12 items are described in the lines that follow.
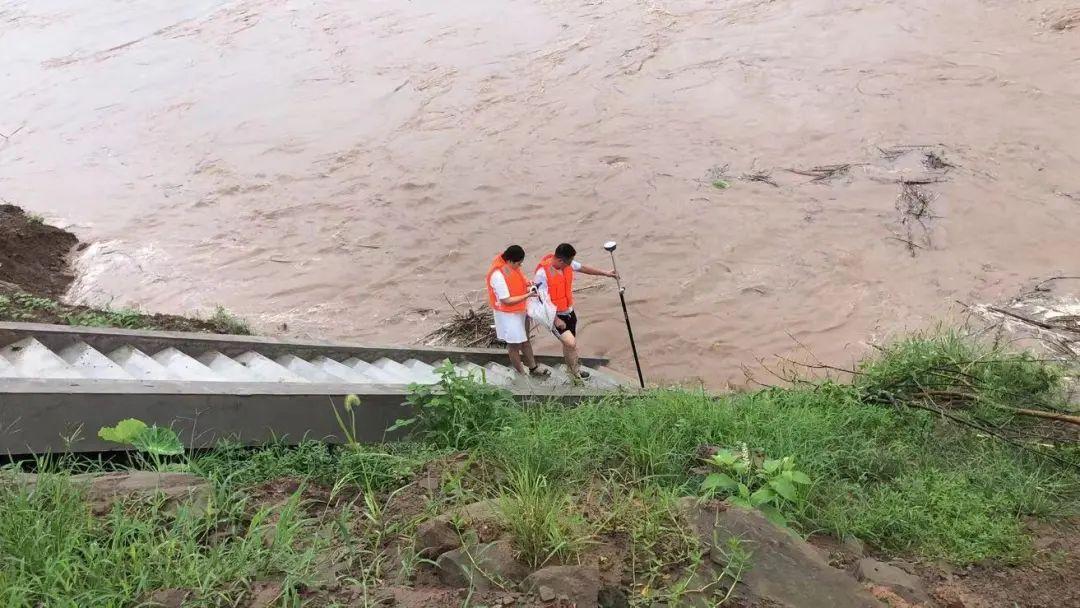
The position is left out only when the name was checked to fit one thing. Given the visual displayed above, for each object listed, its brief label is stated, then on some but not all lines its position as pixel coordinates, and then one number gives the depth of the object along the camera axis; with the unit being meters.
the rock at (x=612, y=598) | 2.29
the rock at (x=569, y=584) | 2.20
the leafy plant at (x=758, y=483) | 2.95
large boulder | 2.41
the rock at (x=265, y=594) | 2.07
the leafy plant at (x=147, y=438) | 2.74
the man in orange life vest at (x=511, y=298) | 5.87
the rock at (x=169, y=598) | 2.00
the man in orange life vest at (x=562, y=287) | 6.30
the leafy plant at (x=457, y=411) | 3.81
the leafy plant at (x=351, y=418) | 3.60
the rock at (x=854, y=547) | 3.03
